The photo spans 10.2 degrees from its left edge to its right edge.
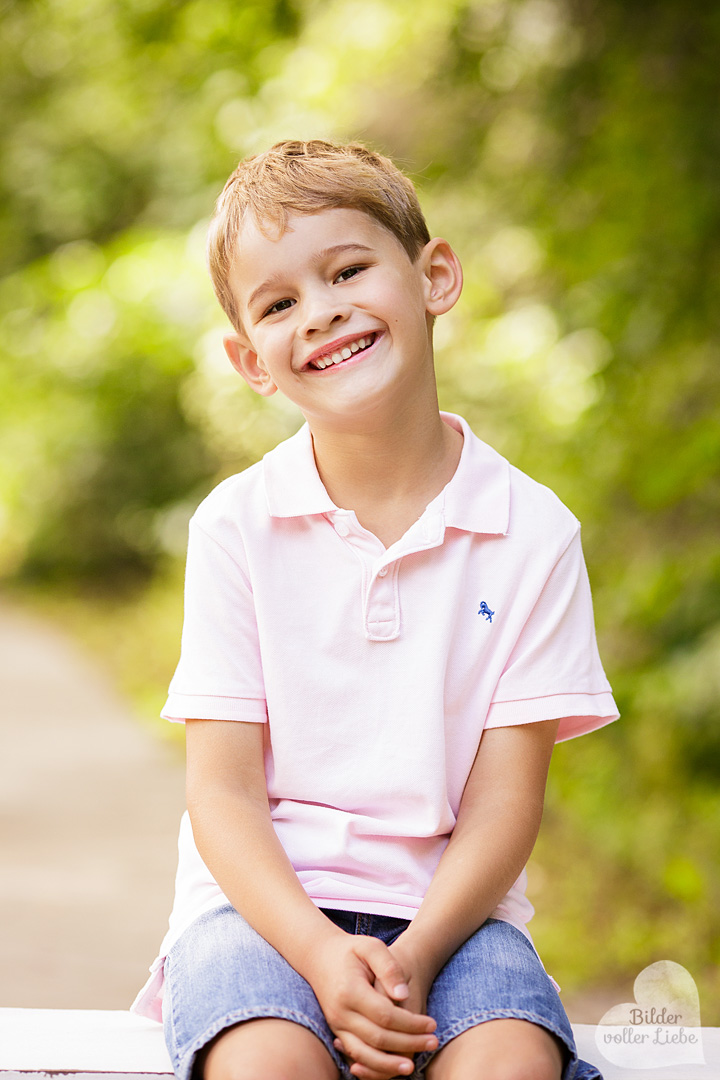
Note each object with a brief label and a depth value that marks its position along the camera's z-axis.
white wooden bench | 3.31
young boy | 3.32
